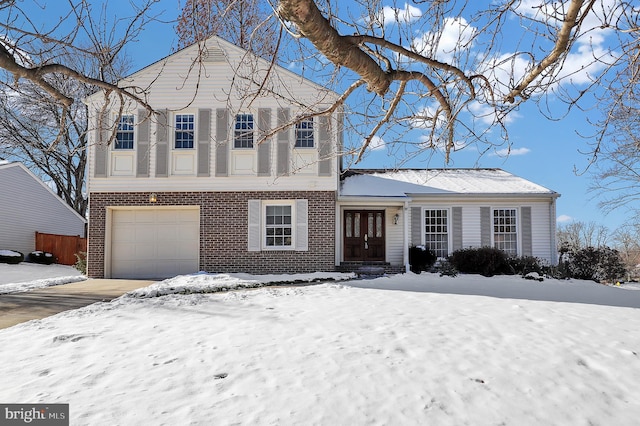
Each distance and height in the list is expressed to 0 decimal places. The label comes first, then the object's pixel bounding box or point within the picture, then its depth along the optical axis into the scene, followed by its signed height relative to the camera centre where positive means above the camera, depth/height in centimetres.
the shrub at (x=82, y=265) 1579 -113
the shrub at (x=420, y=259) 1521 -87
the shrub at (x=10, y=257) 2008 -104
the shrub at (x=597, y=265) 1412 -100
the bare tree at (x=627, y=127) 465 +200
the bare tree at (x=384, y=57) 387 +184
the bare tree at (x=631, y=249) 1611 -81
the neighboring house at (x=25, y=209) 2188 +127
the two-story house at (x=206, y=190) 1397 +134
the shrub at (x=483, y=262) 1412 -90
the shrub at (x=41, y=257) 2250 -118
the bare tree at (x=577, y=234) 3150 -8
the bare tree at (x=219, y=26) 437 +232
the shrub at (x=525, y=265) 1441 -102
